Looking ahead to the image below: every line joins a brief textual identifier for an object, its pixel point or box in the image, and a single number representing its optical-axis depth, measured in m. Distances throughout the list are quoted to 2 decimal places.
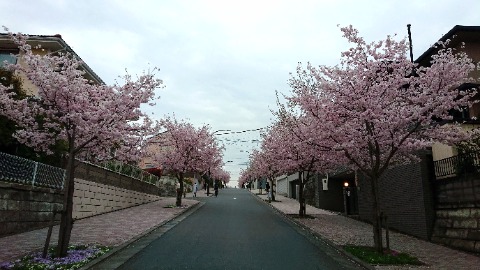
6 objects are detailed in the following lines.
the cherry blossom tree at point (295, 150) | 14.93
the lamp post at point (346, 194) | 26.19
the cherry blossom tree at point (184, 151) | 29.09
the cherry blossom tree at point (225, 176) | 105.34
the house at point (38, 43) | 22.95
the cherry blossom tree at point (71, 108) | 10.02
